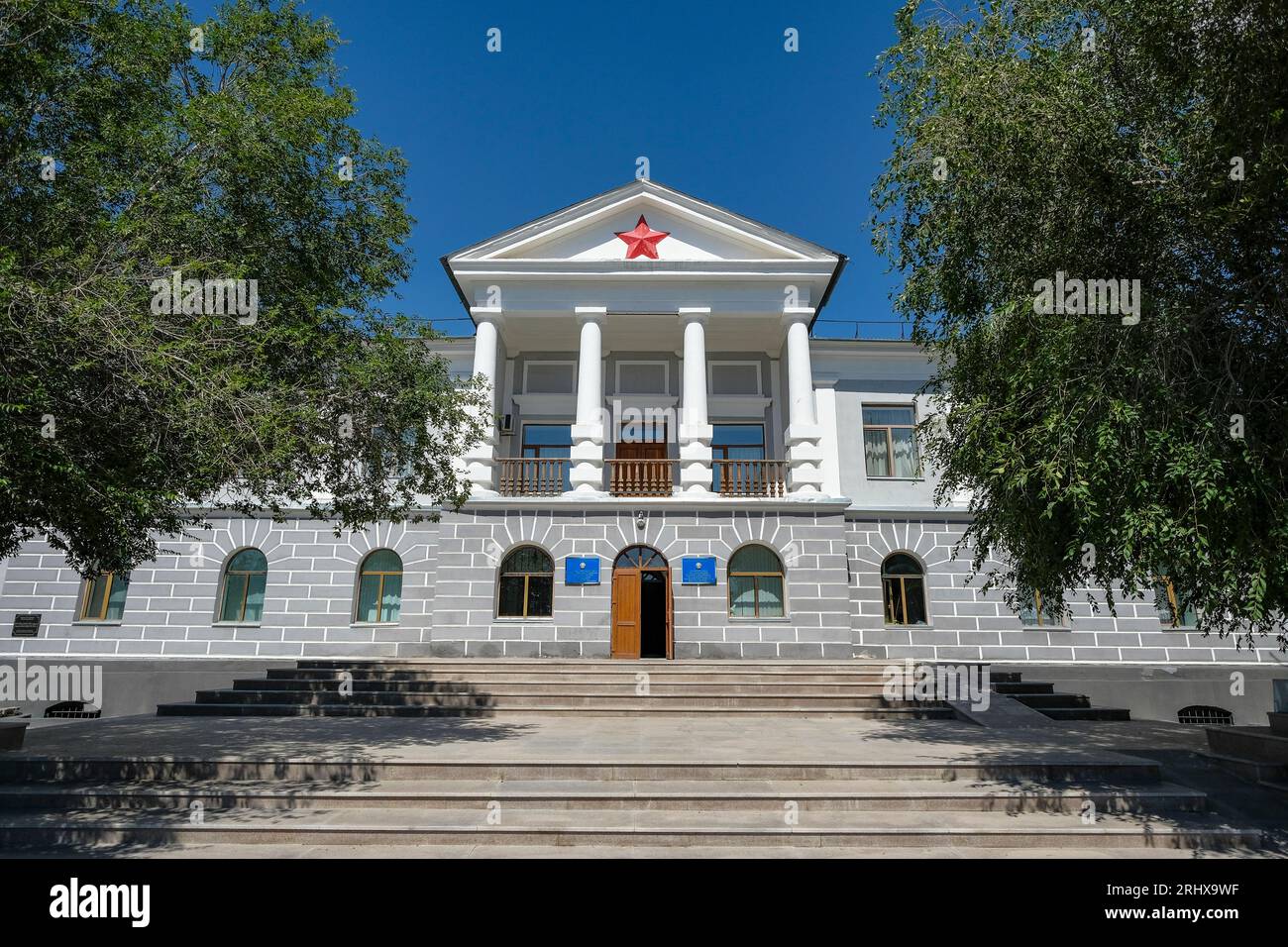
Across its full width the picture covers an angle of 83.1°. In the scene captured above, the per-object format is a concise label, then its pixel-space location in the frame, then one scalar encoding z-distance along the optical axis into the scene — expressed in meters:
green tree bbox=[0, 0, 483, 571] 6.74
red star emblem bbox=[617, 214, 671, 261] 18.33
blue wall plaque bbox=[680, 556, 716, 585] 16.20
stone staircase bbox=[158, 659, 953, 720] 12.10
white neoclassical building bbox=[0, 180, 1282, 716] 16.22
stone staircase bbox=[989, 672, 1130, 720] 13.11
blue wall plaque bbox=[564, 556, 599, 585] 16.16
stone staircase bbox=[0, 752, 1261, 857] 6.04
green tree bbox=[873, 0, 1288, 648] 6.13
